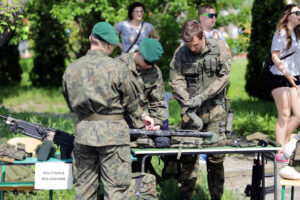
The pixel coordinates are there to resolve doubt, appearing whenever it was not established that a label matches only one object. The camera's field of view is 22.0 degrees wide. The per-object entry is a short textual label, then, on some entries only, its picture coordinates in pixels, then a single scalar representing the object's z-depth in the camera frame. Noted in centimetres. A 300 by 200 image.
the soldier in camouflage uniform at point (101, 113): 656
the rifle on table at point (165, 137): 770
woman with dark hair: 1278
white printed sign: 728
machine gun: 752
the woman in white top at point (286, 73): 1092
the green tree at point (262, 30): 1894
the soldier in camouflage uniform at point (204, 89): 848
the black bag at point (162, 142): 769
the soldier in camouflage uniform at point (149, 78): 785
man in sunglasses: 1024
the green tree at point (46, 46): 2277
